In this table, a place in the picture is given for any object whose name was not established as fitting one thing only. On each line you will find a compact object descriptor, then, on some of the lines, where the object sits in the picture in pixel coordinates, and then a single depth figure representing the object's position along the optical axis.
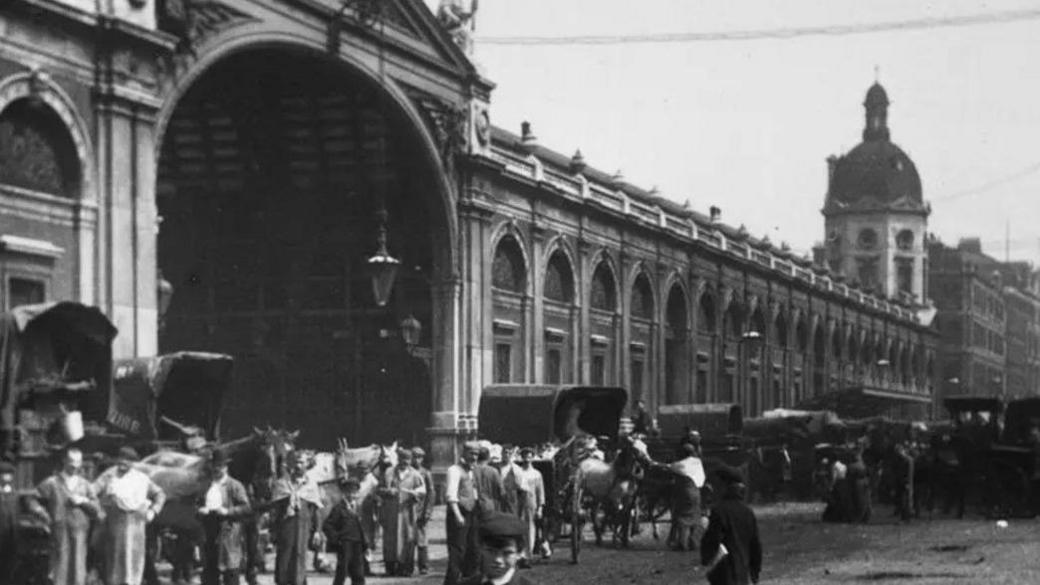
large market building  23.77
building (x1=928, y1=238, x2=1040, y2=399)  108.38
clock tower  95.94
